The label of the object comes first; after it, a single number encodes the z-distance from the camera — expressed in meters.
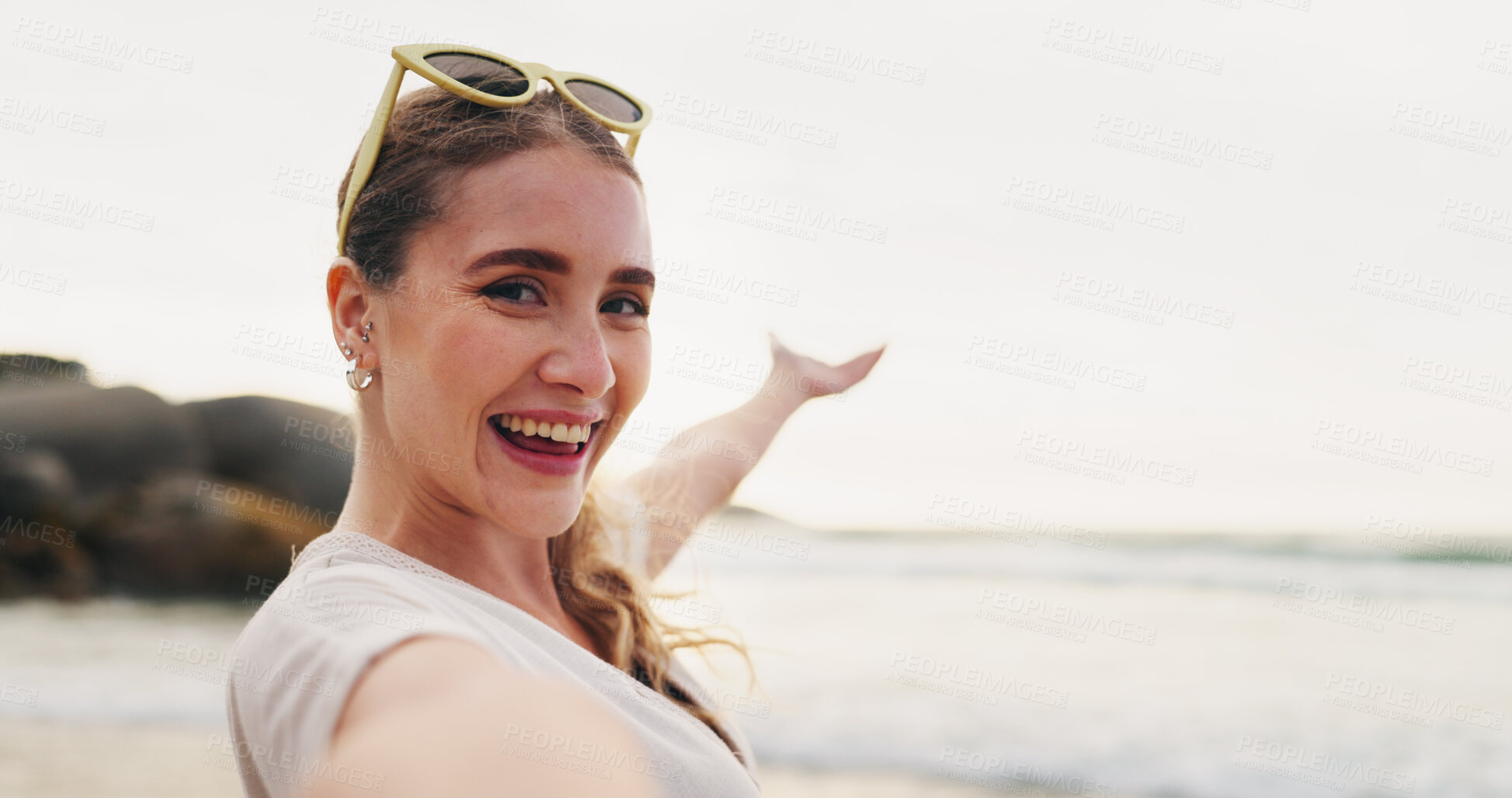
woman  0.74
